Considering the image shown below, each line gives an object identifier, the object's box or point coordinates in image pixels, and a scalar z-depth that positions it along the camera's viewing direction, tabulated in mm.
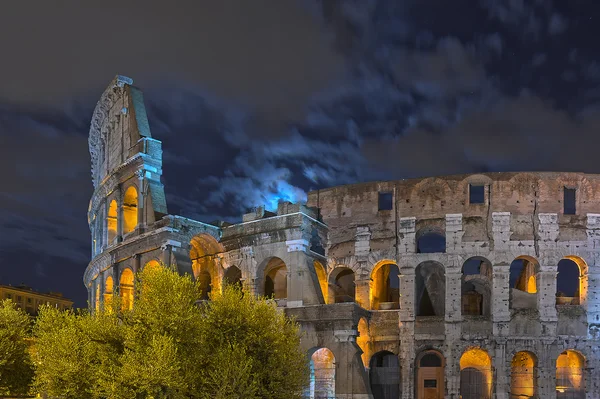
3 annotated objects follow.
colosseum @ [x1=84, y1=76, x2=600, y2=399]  32375
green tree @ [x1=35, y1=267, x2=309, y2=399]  23047
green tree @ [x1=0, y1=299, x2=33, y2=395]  31234
